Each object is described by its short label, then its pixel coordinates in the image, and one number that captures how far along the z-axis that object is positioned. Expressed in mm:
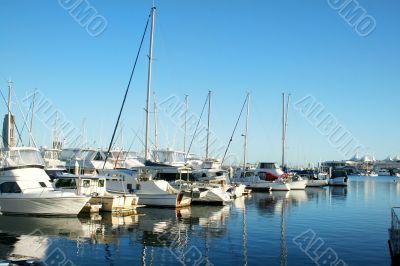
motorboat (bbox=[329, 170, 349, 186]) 88625
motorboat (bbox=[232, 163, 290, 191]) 67125
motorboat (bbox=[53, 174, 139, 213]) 32594
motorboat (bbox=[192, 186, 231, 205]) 42500
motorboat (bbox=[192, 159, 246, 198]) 50688
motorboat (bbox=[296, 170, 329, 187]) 82750
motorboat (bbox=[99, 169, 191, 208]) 37969
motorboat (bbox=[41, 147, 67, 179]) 52094
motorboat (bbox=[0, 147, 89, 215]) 30125
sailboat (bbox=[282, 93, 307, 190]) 71625
